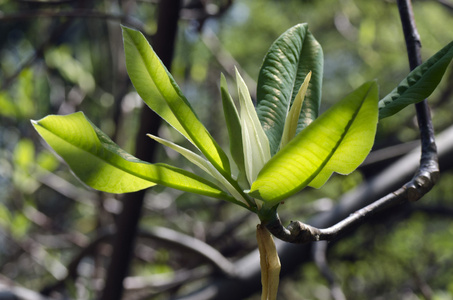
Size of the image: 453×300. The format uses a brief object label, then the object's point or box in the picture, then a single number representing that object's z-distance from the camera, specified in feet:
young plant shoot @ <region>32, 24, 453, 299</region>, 1.82
